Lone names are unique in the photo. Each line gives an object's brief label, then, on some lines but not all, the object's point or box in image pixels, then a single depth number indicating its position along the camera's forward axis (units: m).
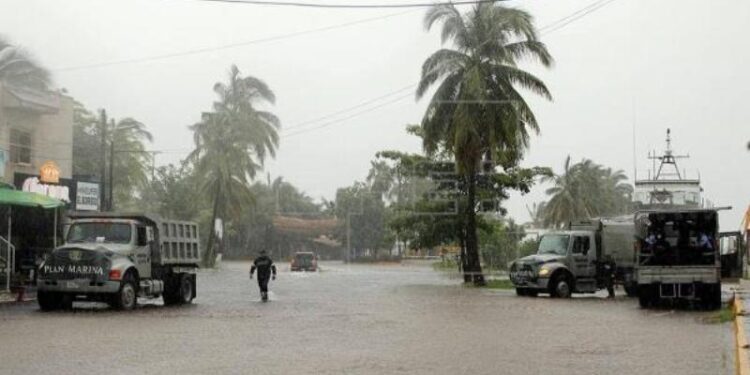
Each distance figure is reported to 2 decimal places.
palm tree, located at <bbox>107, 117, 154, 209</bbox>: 66.12
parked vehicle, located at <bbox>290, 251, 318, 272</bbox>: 57.22
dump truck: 20.06
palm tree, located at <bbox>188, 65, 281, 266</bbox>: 61.12
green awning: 23.35
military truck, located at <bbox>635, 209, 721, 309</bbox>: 22.58
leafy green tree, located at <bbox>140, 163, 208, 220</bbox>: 72.06
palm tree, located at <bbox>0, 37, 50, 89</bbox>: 41.16
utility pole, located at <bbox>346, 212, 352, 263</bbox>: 88.56
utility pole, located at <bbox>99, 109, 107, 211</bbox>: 40.31
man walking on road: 24.95
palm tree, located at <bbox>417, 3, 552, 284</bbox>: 34.97
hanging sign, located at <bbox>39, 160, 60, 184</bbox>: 35.53
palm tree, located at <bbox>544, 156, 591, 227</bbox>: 79.69
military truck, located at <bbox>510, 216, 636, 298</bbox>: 27.84
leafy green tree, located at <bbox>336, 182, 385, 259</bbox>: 91.81
